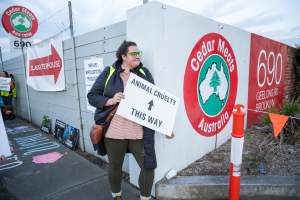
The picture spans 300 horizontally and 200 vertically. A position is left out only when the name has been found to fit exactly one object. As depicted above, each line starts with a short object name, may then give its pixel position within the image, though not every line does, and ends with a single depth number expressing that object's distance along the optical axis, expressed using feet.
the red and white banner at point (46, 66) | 15.08
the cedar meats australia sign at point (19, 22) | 19.72
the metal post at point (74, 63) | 13.26
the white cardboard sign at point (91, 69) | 11.64
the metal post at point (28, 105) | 23.00
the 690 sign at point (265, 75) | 15.42
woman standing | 7.16
